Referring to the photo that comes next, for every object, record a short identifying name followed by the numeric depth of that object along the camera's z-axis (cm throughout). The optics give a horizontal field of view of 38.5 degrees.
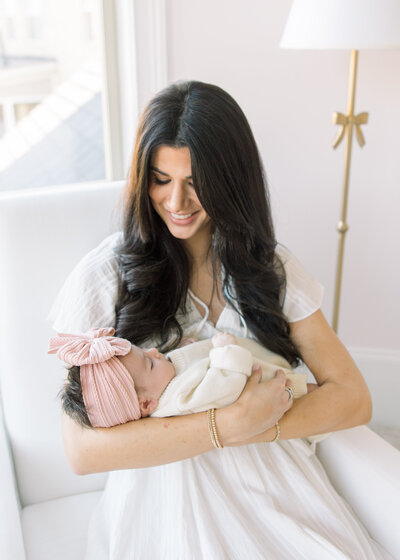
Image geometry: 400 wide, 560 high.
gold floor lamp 159
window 197
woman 117
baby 107
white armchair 131
